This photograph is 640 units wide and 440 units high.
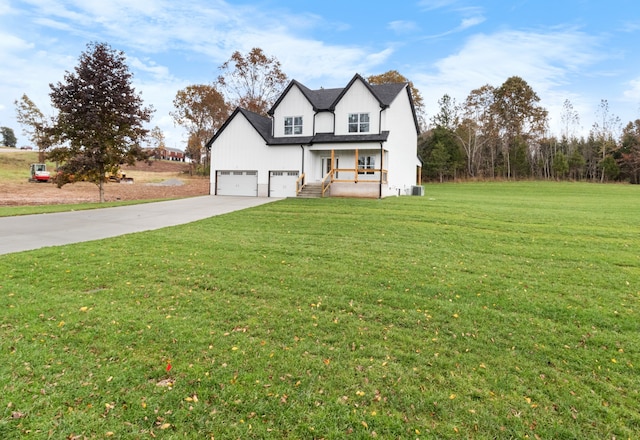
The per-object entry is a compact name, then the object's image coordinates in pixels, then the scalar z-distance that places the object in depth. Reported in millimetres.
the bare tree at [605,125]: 47531
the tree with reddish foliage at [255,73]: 43719
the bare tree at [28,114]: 48031
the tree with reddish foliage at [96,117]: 18656
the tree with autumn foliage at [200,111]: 47406
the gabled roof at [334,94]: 23531
